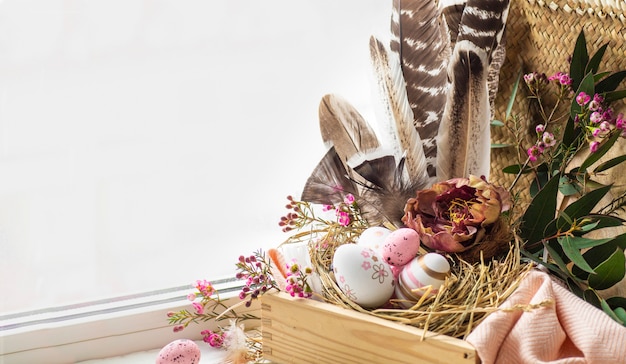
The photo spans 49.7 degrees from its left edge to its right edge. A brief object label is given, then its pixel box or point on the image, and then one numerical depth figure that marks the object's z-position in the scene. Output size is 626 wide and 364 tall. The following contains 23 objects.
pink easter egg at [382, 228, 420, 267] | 0.94
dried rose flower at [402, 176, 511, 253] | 0.93
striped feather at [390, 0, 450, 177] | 1.09
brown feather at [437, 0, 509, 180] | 1.03
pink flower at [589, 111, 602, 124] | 0.97
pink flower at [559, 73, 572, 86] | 1.07
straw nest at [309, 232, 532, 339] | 0.86
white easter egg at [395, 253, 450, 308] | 0.90
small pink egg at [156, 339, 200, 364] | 0.98
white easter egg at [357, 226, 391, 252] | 0.99
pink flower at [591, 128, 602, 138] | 0.98
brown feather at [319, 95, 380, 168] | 1.05
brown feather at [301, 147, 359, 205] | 1.06
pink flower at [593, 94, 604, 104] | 1.01
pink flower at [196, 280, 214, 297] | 1.03
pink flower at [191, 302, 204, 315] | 1.02
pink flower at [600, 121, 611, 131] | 0.97
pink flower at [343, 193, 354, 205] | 1.06
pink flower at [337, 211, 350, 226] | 1.09
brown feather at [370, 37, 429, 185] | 1.05
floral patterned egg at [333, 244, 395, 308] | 0.89
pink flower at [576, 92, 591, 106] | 1.00
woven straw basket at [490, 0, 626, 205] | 1.05
